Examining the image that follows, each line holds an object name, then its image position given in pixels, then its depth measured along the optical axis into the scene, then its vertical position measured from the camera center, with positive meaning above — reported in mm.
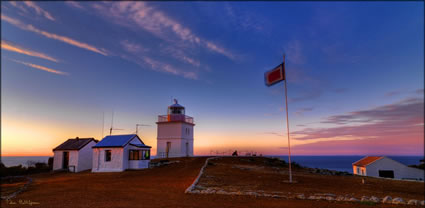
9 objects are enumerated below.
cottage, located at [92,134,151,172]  27062 -1545
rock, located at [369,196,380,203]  11097 -2742
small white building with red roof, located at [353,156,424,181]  40750 -5113
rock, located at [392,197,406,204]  10922 -2747
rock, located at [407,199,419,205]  11024 -2836
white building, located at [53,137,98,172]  30141 -1774
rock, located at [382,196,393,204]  11004 -2736
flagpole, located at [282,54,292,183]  16409 +1334
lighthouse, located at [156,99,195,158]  36969 +999
